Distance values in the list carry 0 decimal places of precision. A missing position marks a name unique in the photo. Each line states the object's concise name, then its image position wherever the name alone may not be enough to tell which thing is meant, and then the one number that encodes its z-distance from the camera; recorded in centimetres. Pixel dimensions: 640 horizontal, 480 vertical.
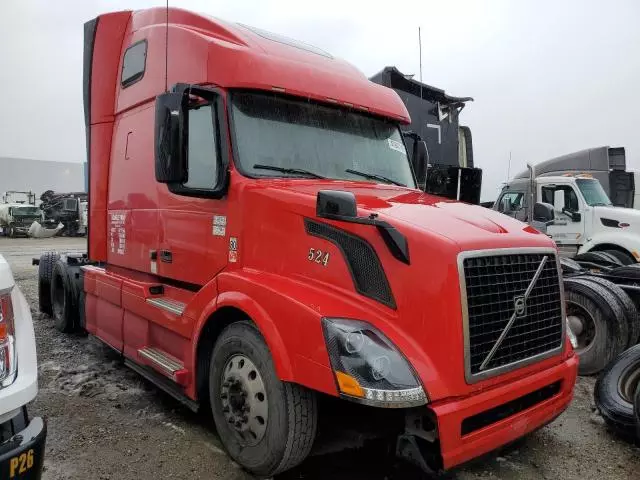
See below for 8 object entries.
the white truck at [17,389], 181
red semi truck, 260
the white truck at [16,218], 2766
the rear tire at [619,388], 384
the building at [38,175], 7025
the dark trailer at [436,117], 973
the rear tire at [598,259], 770
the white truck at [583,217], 946
